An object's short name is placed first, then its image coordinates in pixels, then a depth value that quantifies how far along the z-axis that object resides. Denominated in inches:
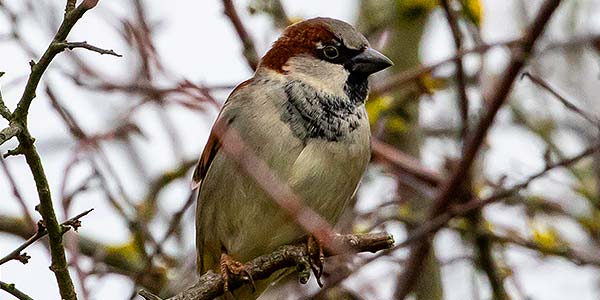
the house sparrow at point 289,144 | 226.5
